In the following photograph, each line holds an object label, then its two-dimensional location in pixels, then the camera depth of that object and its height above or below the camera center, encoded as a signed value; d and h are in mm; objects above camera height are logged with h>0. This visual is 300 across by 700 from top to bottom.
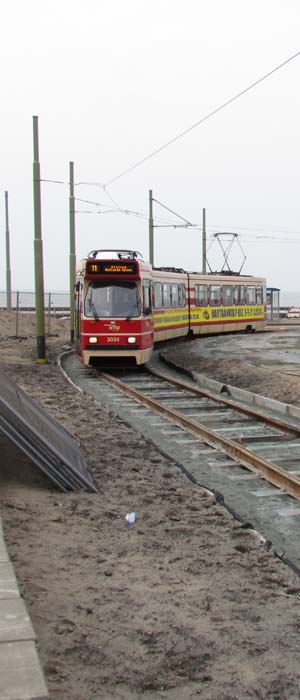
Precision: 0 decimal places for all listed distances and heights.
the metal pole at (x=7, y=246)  43781 +2101
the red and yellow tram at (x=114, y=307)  19734 -677
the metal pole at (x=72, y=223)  31375 +2448
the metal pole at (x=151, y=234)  40531 +2532
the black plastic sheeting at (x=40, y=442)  7707 -1698
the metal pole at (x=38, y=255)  23641 +850
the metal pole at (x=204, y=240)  48019 +2612
